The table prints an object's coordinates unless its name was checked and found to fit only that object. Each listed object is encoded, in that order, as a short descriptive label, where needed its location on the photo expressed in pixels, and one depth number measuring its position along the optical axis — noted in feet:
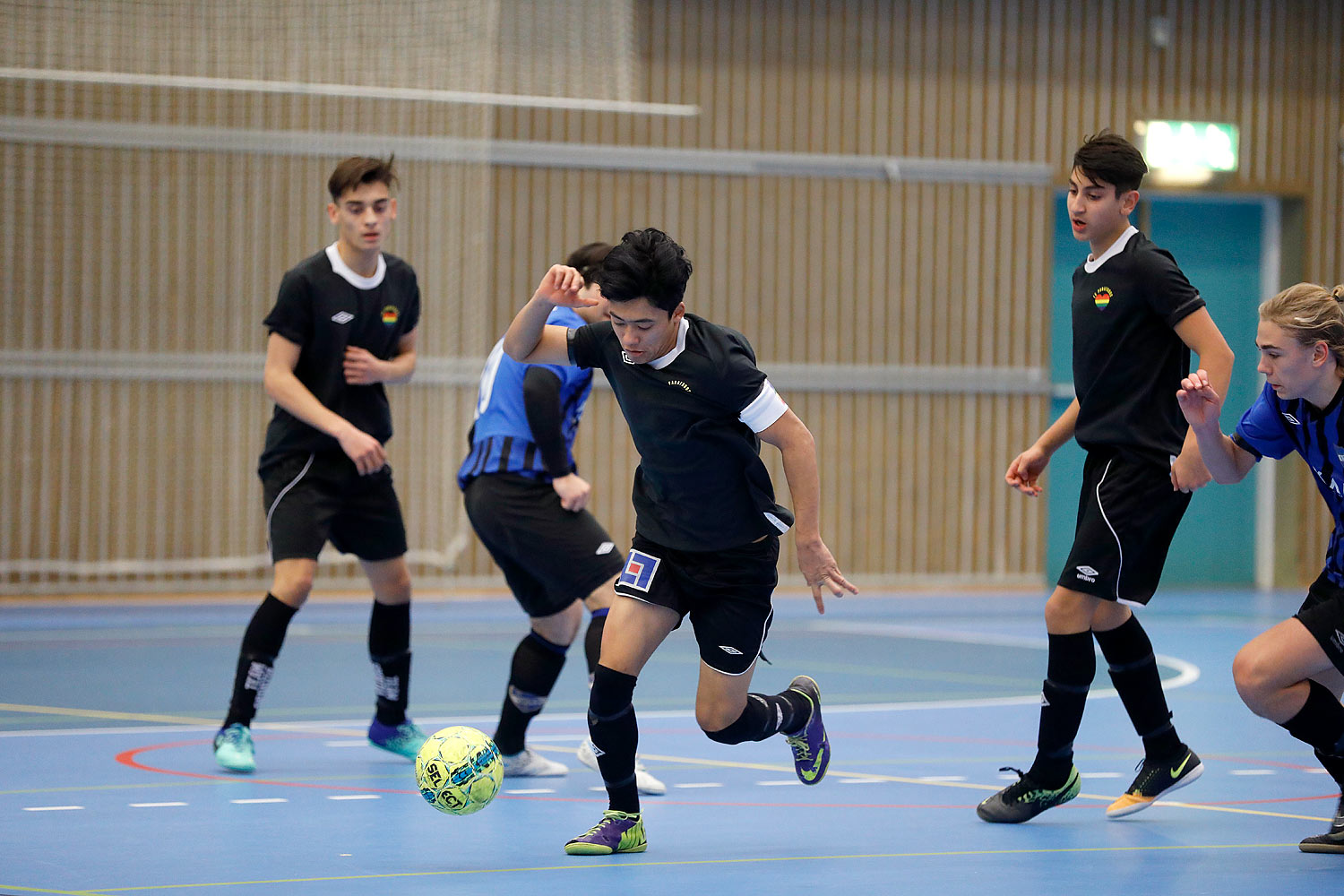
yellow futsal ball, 27.17
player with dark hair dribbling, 26.17
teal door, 89.25
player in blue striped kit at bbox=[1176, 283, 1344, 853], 25.75
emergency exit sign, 88.17
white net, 73.77
